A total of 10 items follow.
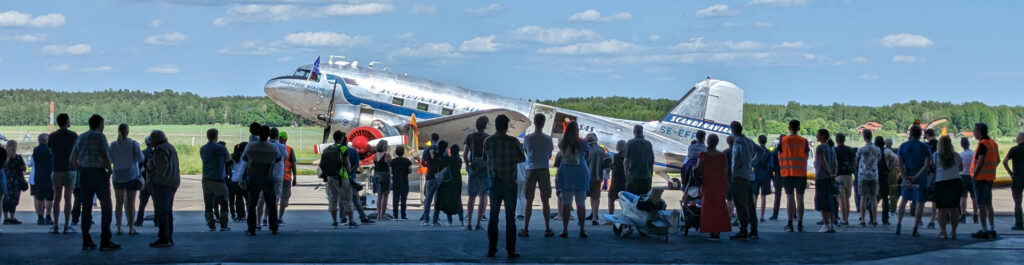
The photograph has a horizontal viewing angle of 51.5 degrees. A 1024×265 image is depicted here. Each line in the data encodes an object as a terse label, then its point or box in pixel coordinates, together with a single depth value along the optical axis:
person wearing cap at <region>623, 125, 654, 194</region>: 13.84
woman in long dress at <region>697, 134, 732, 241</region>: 12.34
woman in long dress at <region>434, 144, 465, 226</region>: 14.91
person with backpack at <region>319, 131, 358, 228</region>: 14.30
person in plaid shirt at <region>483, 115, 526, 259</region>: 10.66
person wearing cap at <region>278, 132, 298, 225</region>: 14.59
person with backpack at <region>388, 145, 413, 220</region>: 16.28
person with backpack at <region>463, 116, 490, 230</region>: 13.03
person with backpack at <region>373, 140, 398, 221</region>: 16.25
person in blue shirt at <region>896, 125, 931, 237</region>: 13.12
